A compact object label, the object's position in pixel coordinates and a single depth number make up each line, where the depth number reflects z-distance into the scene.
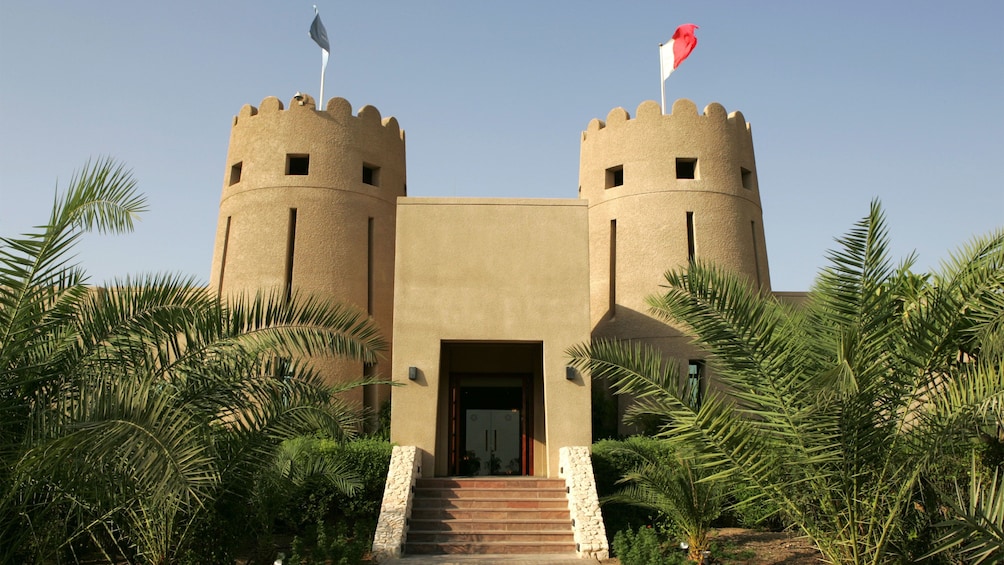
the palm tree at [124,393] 6.01
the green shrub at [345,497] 13.26
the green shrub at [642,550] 10.37
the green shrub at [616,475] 13.84
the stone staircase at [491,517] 12.45
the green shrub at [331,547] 10.38
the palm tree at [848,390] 8.03
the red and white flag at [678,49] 20.16
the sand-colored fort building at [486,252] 15.38
